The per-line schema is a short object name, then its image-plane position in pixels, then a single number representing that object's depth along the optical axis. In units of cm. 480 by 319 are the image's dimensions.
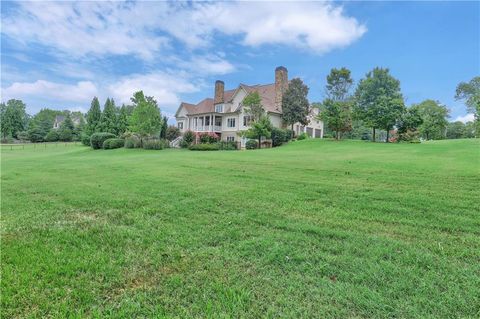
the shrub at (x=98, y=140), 3341
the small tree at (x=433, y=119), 4410
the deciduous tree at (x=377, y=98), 2762
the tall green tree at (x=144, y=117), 3044
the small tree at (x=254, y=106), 2995
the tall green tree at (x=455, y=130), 5468
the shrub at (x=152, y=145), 2891
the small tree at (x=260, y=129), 2736
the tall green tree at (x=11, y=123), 6092
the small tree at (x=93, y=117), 4758
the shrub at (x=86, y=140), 4234
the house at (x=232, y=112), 3519
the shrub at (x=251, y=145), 2930
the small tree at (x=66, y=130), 5706
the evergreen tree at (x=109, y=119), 4709
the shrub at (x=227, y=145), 3046
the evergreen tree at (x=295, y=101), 3359
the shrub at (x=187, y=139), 3288
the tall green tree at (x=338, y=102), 2881
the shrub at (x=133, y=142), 2986
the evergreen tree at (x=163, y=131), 3894
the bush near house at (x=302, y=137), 3358
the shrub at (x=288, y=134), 3052
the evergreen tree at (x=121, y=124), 4753
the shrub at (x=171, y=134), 3869
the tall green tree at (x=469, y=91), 4530
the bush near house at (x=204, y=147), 2815
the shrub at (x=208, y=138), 3384
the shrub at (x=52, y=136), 5653
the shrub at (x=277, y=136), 2966
